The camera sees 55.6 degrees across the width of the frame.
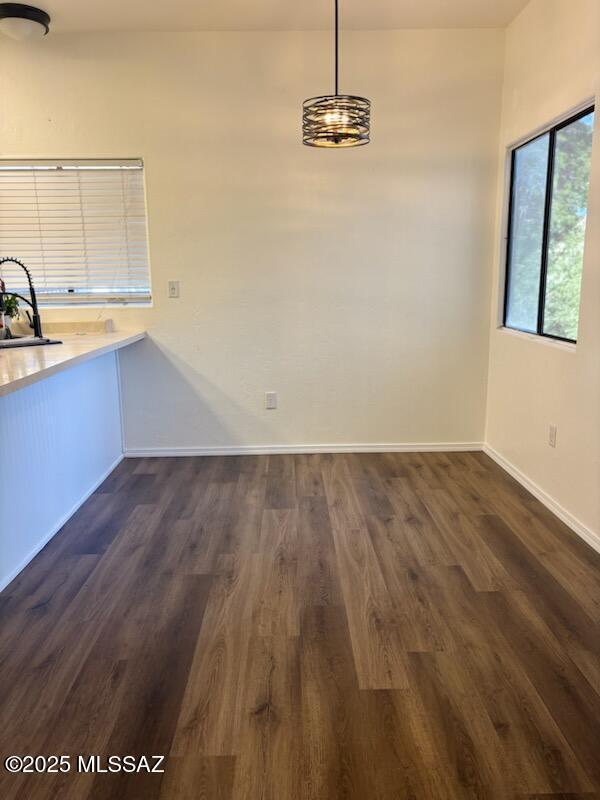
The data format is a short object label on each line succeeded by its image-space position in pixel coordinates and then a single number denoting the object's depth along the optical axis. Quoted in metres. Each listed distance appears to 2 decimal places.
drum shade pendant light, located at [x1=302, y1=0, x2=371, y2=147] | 2.36
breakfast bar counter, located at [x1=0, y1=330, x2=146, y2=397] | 2.09
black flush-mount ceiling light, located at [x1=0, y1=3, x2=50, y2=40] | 3.22
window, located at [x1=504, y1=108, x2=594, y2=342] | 2.92
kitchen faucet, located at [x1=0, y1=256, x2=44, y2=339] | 3.29
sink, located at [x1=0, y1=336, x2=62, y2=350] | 3.03
